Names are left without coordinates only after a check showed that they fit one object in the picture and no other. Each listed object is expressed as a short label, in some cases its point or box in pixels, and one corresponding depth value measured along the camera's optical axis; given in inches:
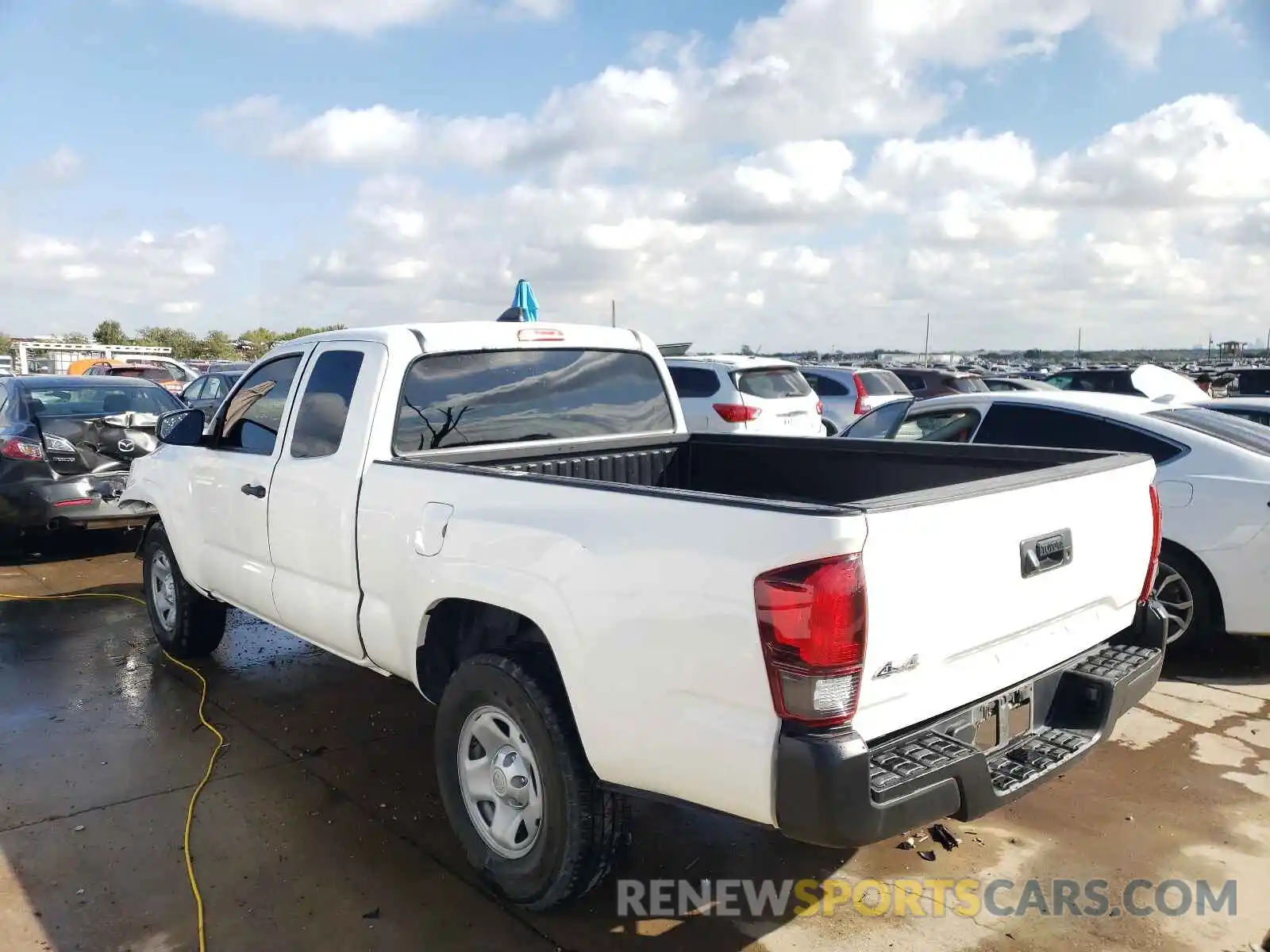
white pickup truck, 92.0
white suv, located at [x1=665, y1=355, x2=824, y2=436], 476.4
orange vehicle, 949.9
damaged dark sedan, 305.4
